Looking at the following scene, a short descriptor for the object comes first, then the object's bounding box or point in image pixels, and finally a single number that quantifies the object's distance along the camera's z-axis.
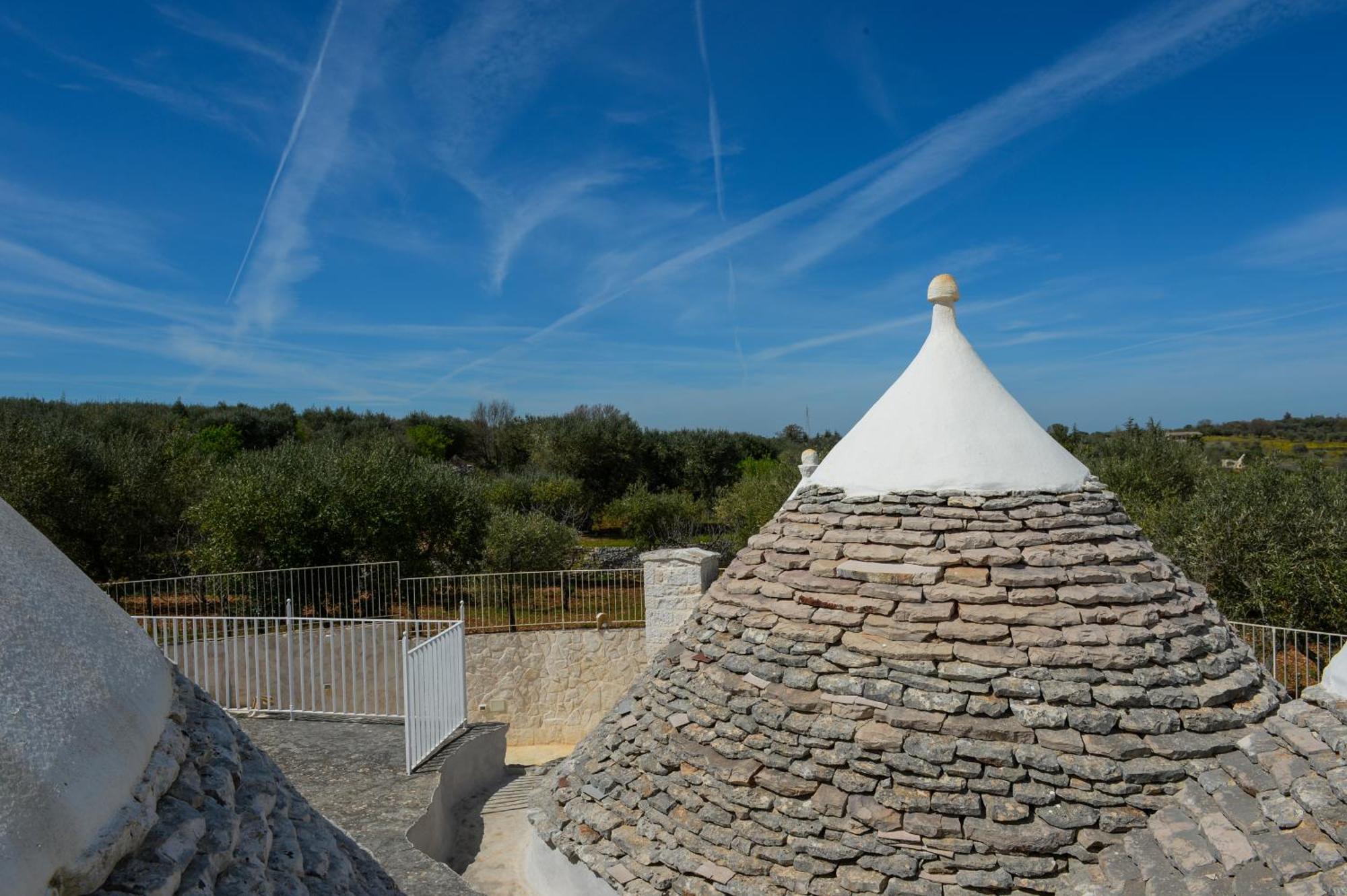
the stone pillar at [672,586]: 13.17
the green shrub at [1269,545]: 12.18
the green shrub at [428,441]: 38.62
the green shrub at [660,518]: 26.33
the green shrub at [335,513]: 16.88
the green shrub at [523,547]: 19.42
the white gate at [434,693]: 8.38
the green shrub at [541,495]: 27.88
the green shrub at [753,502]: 20.75
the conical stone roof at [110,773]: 1.75
